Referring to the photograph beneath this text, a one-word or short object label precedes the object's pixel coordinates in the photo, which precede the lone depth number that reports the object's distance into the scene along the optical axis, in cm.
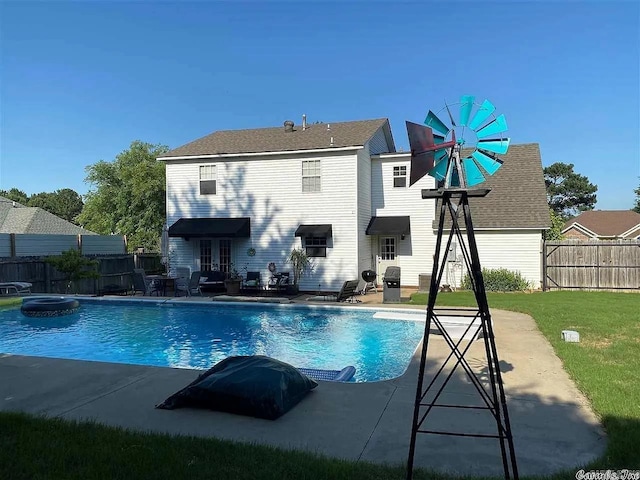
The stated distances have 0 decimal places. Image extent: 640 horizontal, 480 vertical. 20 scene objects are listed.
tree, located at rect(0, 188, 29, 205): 6934
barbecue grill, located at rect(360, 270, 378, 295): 1581
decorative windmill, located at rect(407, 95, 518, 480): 356
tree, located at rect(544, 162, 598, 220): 4772
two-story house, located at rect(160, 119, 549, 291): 1745
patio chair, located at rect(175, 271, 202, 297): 1683
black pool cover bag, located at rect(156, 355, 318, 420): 464
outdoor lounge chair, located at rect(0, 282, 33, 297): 1560
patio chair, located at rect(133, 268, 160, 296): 1708
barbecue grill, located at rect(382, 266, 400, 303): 1396
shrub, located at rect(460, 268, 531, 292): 1755
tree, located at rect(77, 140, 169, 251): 3506
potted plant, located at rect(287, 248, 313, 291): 1753
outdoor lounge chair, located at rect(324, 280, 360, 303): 1410
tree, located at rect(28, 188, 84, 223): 7231
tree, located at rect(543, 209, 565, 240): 2053
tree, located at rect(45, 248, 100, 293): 1645
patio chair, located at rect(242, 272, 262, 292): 1764
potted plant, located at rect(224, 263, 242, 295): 1692
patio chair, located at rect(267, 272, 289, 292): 1712
